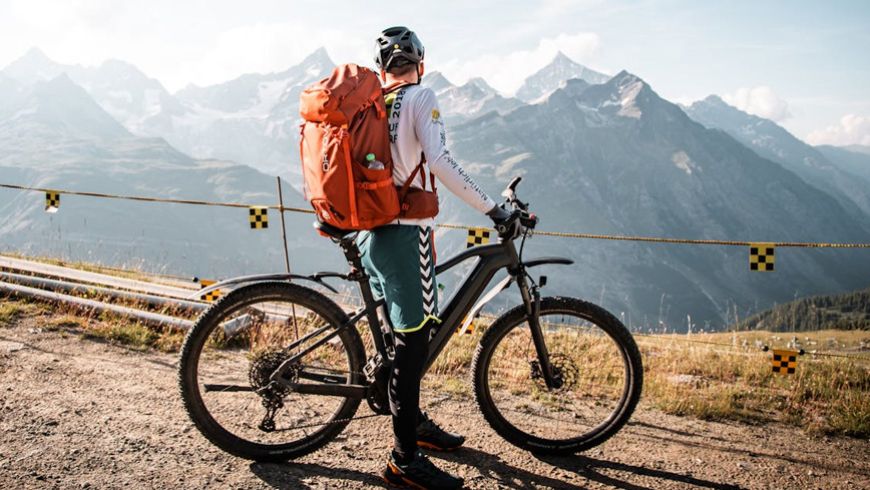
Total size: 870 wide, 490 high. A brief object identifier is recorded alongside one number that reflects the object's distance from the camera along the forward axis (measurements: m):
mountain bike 3.71
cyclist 3.36
